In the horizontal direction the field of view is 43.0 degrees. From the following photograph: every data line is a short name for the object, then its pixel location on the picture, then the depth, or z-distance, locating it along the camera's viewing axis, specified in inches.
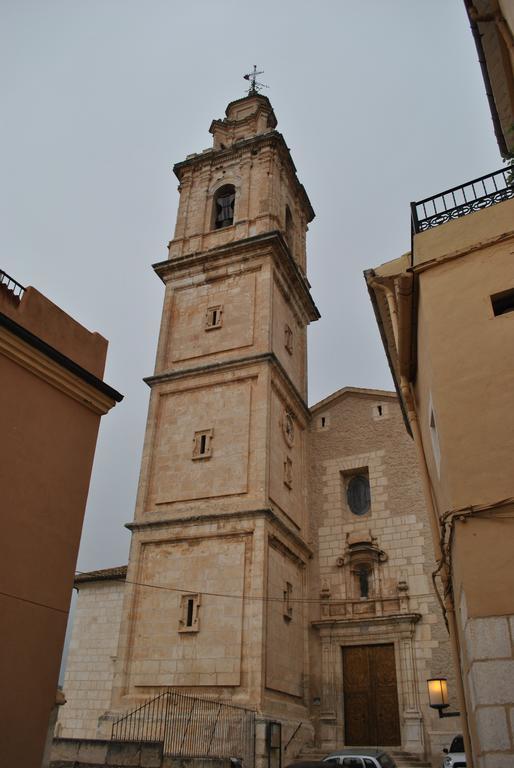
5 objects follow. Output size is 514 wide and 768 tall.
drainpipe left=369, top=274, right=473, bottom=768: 268.8
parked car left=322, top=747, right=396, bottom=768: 432.5
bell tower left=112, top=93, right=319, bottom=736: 582.9
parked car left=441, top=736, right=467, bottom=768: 426.9
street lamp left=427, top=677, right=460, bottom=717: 426.9
